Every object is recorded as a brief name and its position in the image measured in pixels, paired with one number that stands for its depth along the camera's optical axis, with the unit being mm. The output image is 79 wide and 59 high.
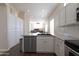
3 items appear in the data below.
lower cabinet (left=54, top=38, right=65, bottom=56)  1439
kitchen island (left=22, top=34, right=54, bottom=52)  2238
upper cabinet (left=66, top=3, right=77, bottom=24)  1187
